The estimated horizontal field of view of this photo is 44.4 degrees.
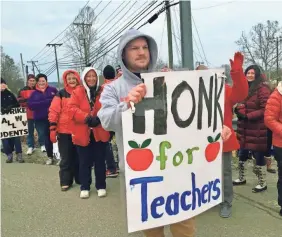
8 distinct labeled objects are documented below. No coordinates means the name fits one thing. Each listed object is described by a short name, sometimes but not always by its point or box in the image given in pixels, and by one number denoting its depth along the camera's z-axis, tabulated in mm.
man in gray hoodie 2246
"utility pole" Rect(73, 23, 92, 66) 32141
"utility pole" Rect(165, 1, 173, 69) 15754
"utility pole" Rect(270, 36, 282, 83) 39438
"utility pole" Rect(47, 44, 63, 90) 46881
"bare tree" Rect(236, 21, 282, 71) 40125
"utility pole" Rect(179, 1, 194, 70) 3445
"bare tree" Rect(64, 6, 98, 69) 32594
